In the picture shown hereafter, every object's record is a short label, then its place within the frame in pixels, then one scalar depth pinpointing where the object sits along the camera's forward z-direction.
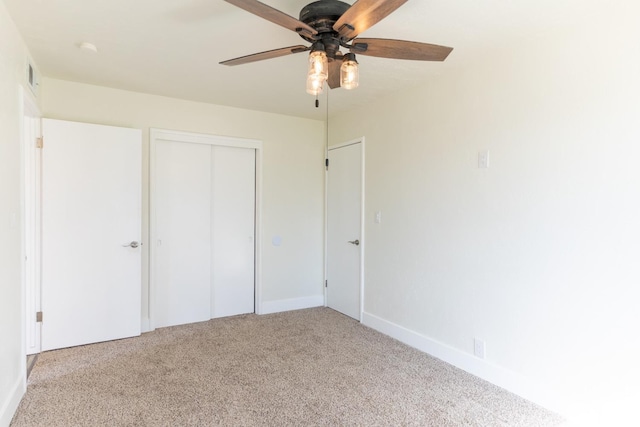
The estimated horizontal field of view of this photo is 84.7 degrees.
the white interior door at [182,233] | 3.67
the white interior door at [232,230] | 4.00
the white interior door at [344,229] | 3.95
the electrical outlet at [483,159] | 2.58
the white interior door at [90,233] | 3.04
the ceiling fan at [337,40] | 1.43
